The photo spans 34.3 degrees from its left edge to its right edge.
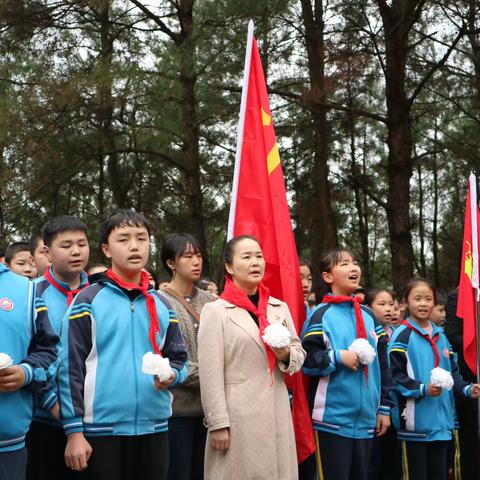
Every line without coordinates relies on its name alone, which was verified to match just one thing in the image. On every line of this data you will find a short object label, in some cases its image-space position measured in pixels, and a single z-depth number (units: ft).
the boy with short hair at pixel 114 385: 12.01
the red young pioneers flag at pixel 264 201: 16.19
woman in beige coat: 13.47
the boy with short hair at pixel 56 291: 13.44
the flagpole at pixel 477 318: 19.71
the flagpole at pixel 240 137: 15.99
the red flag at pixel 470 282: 20.18
